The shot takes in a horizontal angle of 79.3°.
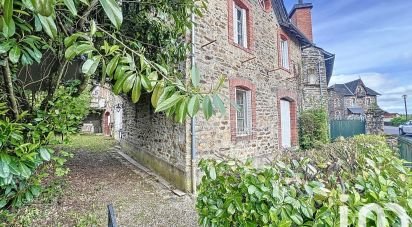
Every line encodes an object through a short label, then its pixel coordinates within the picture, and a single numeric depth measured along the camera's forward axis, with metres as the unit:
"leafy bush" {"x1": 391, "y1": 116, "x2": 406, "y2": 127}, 39.50
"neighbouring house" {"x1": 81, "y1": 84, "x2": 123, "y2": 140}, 17.41
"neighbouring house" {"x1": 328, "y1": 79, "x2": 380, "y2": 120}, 31.53
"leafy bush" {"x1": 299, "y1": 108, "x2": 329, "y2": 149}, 11.73
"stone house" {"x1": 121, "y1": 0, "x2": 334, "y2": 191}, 6.12
